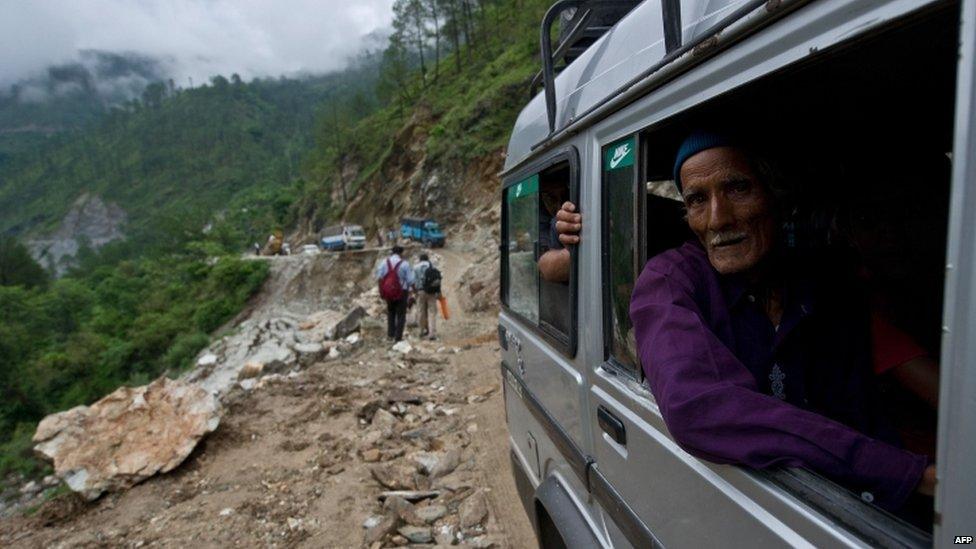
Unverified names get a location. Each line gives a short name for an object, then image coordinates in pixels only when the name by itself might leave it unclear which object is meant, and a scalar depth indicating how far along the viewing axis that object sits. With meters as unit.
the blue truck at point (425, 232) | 27.03
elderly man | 1.12
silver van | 0.80
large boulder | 4.88
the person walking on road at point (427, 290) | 9.84
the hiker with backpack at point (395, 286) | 9.14
